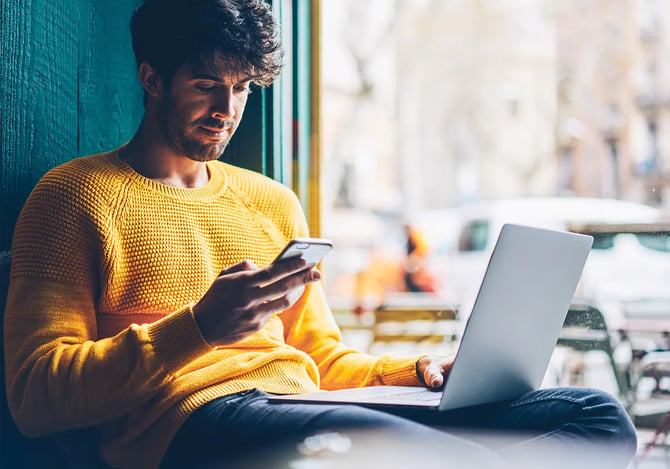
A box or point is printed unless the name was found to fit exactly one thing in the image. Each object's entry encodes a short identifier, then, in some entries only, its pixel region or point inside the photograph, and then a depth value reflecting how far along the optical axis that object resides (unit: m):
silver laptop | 1.07
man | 1.02
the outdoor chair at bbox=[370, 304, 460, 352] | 2.34
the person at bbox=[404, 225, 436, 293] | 4.53
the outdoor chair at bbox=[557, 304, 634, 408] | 2.01
